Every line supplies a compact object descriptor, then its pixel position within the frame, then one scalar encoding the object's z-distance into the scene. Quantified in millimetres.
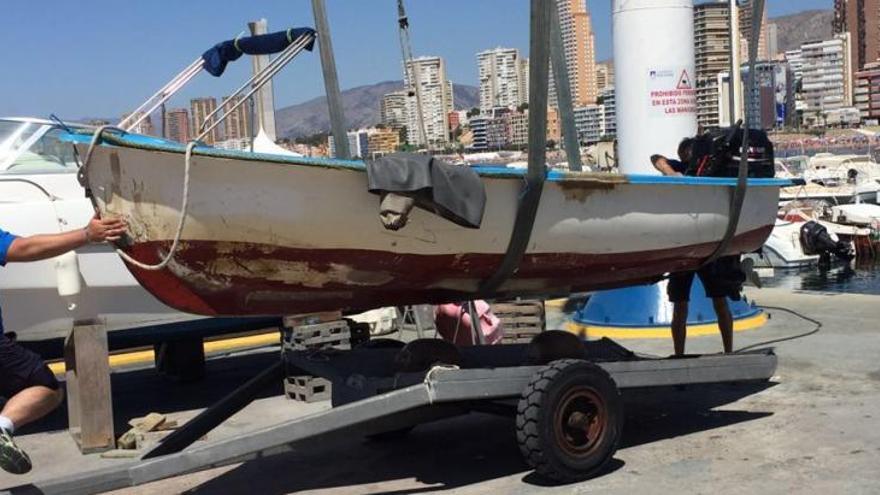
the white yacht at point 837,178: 34906
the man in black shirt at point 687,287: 6738
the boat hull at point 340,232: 4469
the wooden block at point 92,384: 6012
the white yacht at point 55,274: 6438
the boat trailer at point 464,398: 4551
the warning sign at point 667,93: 8828
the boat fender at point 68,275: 6215
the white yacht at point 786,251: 25938
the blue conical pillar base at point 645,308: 8883
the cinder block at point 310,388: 7027
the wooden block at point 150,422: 6285
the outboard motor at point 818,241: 26234
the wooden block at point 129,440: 6137
